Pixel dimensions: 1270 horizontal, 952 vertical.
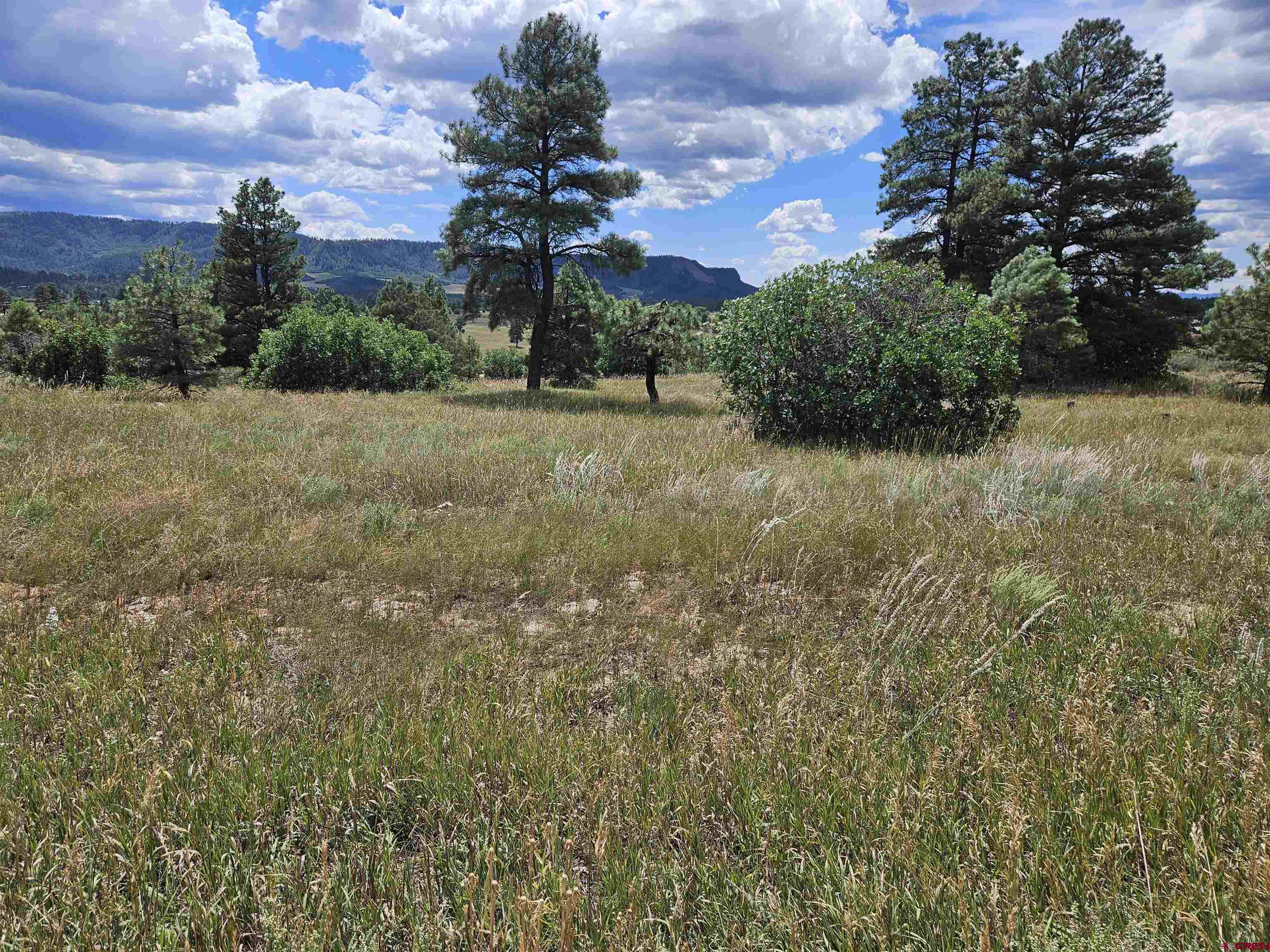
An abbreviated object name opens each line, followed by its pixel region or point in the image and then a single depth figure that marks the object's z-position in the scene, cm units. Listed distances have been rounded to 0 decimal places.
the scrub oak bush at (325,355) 2412
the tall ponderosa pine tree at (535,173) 2062
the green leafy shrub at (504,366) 6331
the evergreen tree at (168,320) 1532
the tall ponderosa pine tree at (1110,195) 2372
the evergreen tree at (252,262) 3856
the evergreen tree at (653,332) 2227
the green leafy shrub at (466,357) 5959
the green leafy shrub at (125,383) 1703
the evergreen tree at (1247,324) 1842
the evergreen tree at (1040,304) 2039
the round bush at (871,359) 1080
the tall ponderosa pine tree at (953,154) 2542
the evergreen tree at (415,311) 5947
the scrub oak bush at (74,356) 2231
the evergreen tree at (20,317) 4150
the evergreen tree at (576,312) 2344
